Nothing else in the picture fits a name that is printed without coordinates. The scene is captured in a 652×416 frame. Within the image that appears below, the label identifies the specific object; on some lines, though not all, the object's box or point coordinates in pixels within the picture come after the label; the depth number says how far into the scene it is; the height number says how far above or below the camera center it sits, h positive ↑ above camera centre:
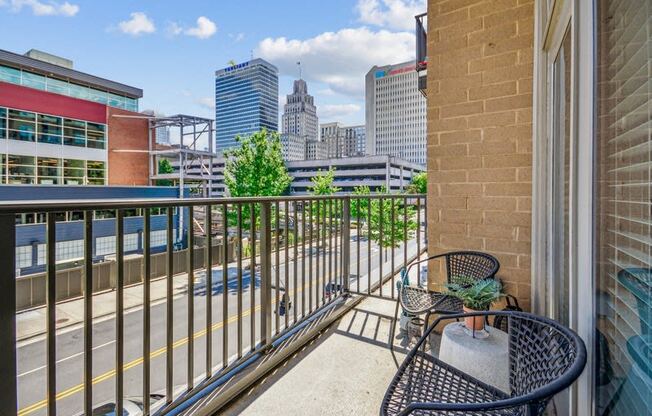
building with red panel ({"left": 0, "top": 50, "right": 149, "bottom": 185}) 14.75 +4.07
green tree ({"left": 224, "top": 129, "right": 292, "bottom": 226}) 14.92 +1.77
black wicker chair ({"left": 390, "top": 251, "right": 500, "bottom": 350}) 1.78 -0.48
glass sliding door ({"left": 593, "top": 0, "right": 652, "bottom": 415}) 0.63 -0.01
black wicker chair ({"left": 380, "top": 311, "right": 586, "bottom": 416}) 0.77 -0.51
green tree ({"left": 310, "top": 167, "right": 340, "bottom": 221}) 14.91 +1.07
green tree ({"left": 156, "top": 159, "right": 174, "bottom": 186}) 36.53 +4.61
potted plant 1.50 -0.43
